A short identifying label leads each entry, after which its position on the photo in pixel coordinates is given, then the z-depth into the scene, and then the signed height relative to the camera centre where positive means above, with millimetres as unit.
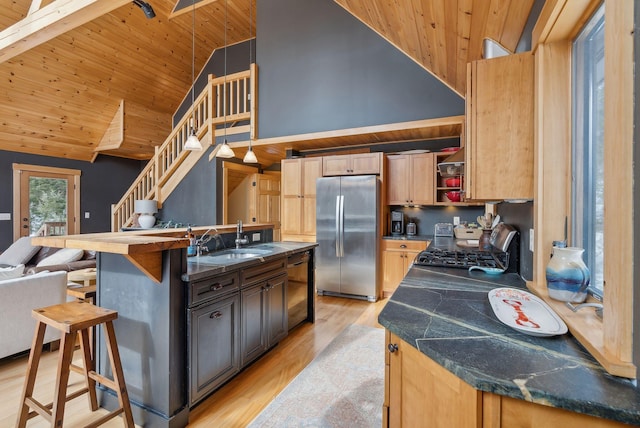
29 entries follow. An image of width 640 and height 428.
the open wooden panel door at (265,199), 6523 +266
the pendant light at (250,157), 4145 +734
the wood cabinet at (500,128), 1582 +440
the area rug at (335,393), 1910 -1277
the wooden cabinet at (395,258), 4426 -676
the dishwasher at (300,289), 3178 -839
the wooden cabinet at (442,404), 748 -540
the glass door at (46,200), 6105 +246
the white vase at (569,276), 1183 -250
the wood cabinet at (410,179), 4504 +481
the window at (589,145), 1251 +287
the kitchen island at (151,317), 1806 -640
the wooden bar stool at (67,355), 1637 -817
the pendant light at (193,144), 3500 +776
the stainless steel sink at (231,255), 2369 -372
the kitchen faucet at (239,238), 3143 -275
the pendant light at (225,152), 3828 +743
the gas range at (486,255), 1975 -327
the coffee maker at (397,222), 4887 -168
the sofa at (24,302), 2418 -742
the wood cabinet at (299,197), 5084 +242
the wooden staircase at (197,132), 5562 +1466
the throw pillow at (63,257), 3584 -542
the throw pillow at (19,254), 4012 -554
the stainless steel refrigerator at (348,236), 4434 -356
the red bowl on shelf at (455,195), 4199 +222
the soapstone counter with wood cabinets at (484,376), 712 -416
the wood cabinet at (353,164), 4594 +726
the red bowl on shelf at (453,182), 4348 +420
